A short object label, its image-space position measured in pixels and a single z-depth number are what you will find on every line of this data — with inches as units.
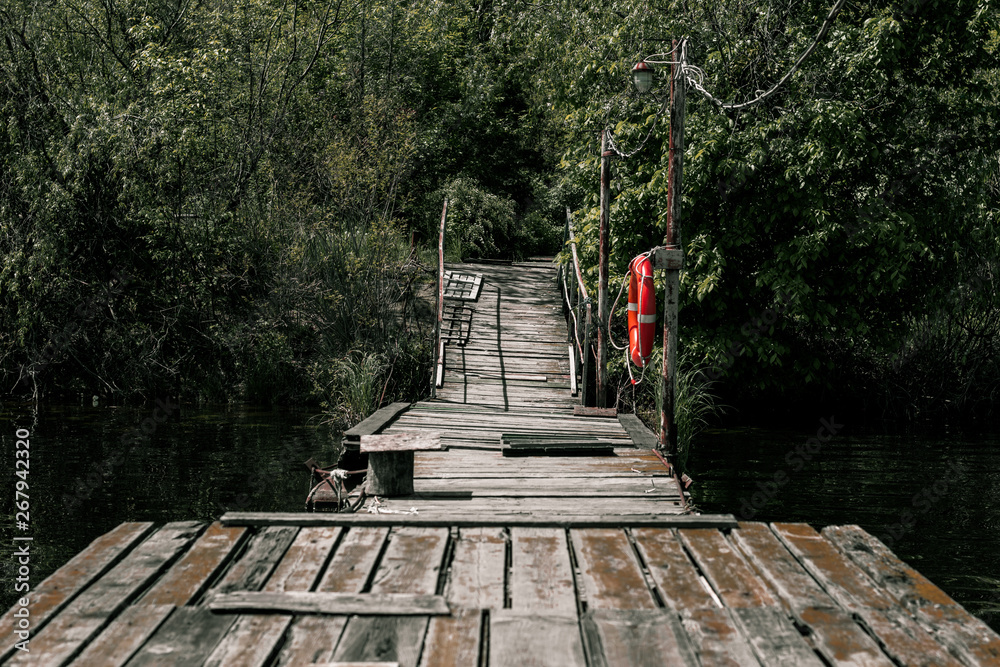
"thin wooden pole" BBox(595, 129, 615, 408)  482.3
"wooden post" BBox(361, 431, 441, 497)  254.4
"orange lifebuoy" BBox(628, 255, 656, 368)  383.9
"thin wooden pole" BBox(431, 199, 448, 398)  519.5
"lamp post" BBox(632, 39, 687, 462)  367.6
